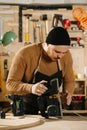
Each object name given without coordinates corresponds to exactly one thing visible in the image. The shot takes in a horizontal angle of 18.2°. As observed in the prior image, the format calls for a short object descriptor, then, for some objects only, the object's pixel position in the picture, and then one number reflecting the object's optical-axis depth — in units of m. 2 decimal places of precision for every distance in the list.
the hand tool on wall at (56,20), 4.67
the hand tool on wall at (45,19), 4.66
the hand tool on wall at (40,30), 4.70
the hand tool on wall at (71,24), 4.63
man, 2.02
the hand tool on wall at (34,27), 4.70
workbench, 1.60
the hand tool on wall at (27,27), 4.68
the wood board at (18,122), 1.58
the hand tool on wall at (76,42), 4.71
